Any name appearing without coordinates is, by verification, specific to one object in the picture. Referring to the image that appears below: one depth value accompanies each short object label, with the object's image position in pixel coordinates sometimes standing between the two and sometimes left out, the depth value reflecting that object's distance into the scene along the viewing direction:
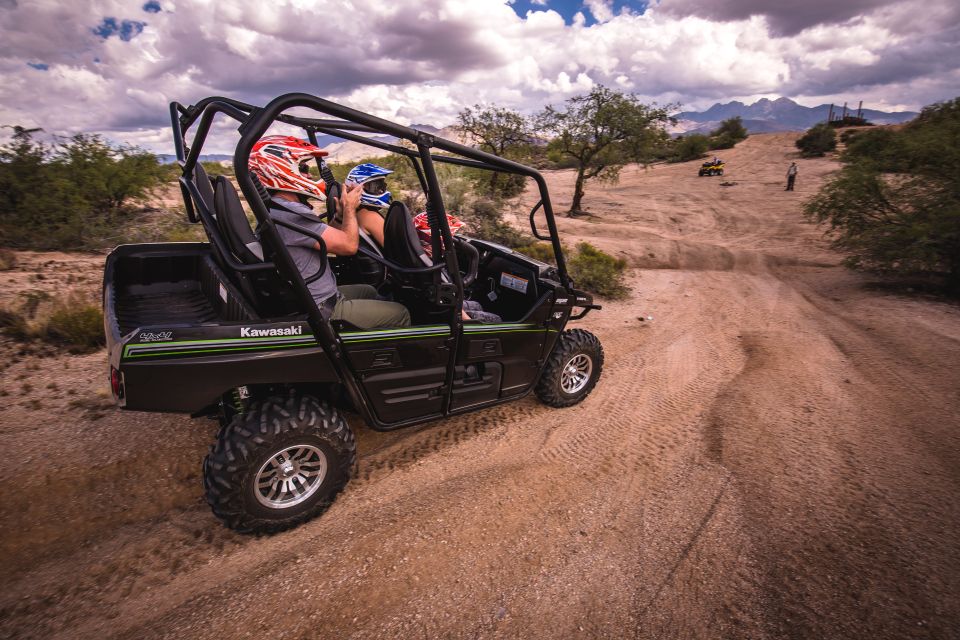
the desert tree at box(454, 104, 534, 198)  16.42
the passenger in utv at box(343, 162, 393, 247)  3.39
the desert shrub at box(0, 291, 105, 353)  4.20
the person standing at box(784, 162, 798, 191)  19.89
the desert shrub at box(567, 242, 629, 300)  7.38
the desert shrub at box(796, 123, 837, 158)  28.92
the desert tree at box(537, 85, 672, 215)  16.47
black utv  2.04
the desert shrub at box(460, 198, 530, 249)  10.16
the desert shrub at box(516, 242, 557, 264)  8.73
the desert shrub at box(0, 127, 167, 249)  7.08
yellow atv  26.59
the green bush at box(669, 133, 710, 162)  35.28
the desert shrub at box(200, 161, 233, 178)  19.10
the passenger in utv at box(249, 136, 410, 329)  2.36
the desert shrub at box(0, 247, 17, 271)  5.76
